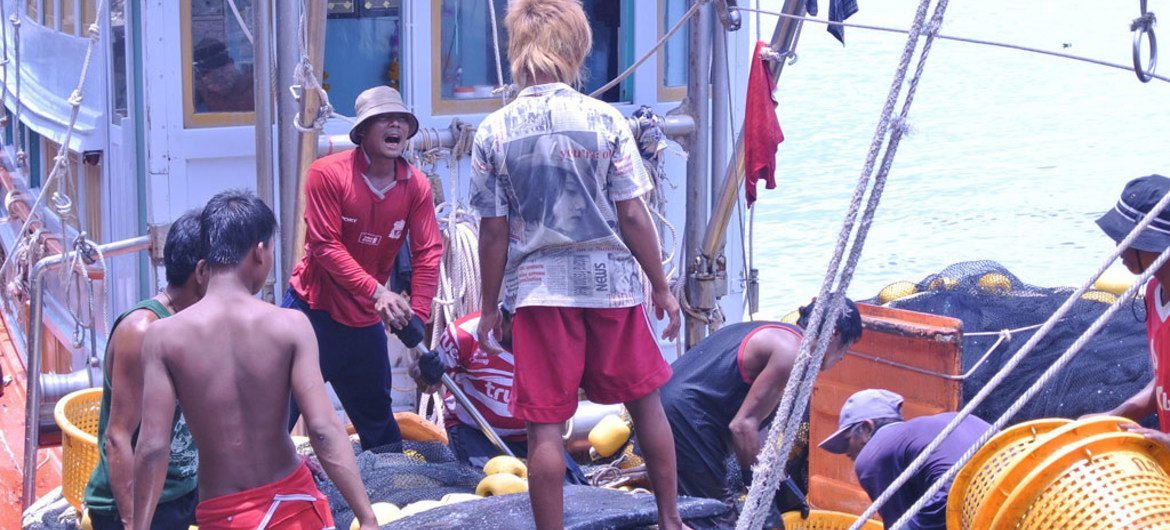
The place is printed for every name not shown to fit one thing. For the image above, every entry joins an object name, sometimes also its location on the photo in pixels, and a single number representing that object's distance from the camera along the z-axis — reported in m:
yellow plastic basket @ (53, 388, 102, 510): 8.87
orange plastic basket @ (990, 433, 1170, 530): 5.39
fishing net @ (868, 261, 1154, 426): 10.33
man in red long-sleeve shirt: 9.84
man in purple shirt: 7.57
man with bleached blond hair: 7.03
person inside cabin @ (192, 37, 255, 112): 12.13
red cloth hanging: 10.48
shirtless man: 6.12
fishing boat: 10.33
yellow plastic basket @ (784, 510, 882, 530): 9.36
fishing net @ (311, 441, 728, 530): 7.75
